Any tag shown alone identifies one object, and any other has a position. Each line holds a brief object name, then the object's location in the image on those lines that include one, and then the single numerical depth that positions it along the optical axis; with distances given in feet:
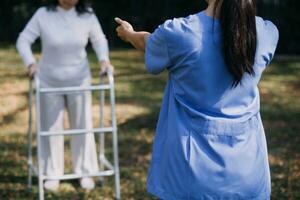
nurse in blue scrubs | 8.95
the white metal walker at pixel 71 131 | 16.39
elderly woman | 17.34
